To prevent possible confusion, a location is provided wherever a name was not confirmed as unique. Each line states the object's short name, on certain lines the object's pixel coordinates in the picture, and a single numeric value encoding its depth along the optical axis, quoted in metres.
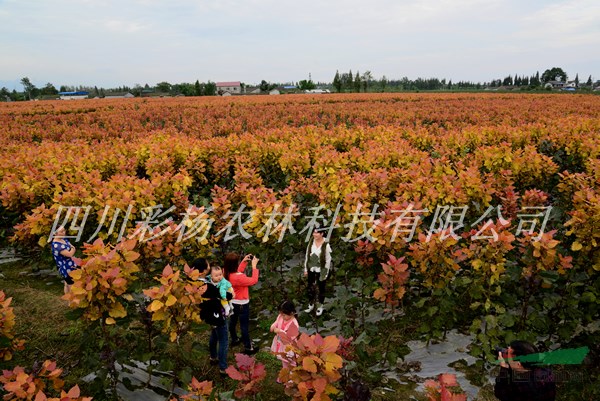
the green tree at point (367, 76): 103.53
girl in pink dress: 4.09
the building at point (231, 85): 149.32
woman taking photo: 4.74
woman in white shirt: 5.38
